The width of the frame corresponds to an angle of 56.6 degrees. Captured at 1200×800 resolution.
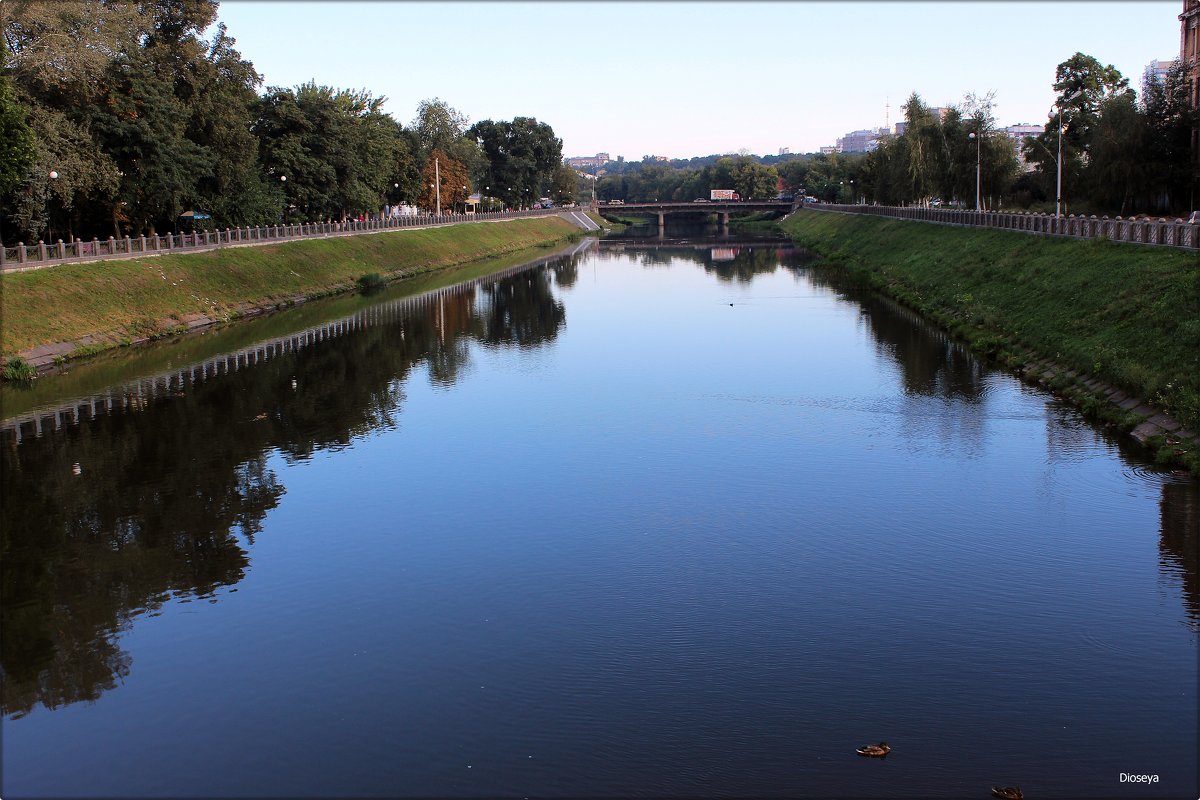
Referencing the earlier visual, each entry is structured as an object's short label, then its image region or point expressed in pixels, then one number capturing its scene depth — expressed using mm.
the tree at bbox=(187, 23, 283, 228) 57719
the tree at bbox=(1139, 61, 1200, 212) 59656
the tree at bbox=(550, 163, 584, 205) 181250
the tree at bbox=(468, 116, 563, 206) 152750
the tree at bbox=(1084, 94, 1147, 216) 59469
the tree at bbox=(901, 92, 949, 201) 87188
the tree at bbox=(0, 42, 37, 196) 38062
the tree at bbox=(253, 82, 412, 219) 75312
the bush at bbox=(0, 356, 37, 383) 33906
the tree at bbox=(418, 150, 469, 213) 119188
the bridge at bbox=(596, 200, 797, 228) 180750
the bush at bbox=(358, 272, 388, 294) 67750
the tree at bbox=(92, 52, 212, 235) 50594
